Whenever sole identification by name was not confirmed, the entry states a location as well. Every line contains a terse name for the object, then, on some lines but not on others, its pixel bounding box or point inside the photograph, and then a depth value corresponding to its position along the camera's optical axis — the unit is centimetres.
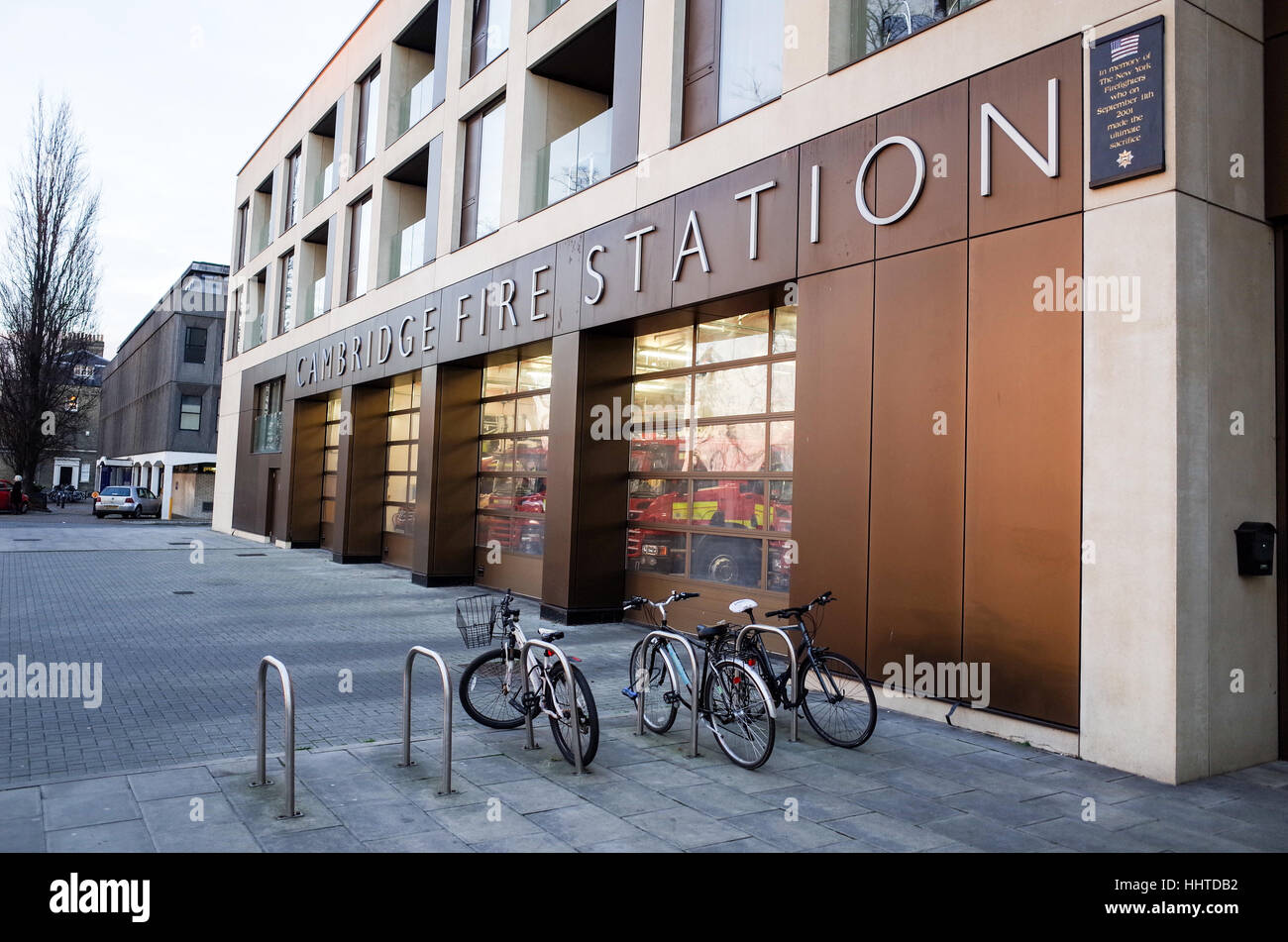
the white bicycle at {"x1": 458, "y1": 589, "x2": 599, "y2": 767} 576
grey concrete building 4634
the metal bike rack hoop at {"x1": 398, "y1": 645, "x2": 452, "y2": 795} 494
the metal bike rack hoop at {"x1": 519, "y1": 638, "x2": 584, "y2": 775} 538
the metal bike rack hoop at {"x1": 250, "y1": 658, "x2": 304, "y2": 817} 450
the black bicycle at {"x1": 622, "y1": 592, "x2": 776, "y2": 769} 567
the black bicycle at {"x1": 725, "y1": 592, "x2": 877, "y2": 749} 625
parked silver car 3759
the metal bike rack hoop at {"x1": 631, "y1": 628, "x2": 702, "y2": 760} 593
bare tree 4325
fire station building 592
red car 3838
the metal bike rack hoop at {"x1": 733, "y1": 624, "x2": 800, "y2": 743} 635
